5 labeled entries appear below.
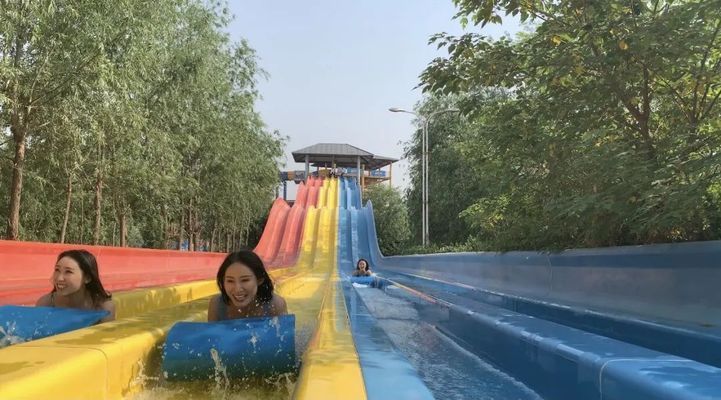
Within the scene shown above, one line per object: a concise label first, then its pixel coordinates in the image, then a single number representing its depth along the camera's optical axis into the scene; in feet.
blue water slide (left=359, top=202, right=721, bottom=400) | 8.11
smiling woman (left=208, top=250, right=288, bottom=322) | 10.83
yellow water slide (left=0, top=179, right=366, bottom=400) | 6.56
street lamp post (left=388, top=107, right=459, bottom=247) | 59.00
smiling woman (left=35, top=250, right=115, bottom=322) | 11.12
